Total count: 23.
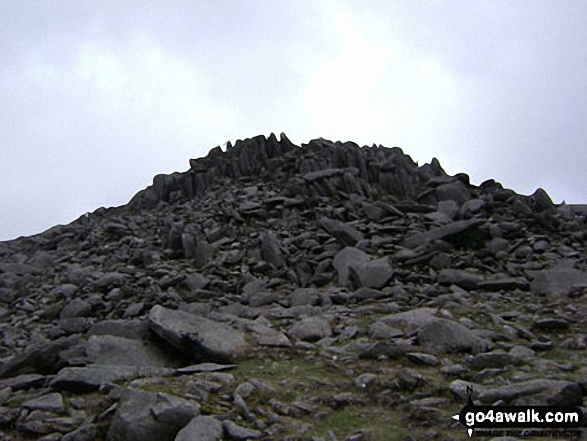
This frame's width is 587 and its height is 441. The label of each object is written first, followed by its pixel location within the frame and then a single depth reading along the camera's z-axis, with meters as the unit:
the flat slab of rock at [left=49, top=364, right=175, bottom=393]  7.63
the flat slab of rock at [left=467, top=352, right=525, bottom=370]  7.71
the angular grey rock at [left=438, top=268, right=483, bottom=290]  13.89
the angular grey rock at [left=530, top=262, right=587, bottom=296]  13.39
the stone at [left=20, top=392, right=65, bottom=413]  6.92
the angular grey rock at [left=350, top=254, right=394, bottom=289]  14.20
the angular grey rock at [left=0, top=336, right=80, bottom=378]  9.05
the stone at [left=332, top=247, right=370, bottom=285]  15.09
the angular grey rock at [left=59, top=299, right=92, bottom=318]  15.12
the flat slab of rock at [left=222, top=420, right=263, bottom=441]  5.74
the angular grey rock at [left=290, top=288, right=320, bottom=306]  13.48
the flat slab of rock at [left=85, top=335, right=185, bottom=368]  9.08
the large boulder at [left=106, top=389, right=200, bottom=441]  5.84
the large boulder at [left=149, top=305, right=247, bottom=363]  8.98
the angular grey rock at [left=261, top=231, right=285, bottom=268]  16.99
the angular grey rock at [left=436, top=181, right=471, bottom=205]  23.78
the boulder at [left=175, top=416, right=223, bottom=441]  5.61
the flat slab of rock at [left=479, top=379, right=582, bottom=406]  5.89
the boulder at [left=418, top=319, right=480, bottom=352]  8.63
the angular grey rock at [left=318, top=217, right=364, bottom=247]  17.73
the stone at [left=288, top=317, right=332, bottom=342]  10.20
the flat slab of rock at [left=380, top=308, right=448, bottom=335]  9.86
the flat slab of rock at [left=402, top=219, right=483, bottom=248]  17.33
